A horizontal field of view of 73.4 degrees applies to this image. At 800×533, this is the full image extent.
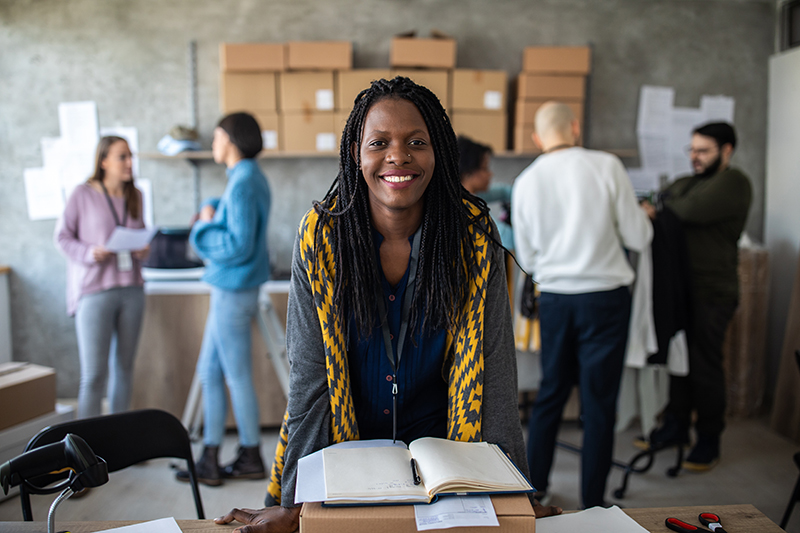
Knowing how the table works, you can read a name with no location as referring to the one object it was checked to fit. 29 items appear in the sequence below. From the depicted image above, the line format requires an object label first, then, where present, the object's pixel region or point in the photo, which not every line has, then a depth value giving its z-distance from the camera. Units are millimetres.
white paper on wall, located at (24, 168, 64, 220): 3582
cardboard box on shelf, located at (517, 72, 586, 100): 3430
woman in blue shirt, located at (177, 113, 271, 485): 2326
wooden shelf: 3426
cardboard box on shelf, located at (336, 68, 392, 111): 3355
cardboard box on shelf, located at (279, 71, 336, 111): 3346
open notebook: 776
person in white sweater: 2010
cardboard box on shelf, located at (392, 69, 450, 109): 3385
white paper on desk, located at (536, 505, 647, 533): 906
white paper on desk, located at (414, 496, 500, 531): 739
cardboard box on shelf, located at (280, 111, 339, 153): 3371
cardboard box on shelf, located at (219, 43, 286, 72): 3291
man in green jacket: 2602
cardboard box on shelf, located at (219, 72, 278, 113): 3330
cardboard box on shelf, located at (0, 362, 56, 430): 2234
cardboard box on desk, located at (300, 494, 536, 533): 742
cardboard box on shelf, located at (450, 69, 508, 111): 3396
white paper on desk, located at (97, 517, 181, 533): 918
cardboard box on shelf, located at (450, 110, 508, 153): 3432
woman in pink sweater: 2492
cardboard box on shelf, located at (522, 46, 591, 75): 3424
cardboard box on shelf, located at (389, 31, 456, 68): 3350
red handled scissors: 924
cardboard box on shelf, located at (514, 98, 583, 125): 3426
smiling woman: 1071
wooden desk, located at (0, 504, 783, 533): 930
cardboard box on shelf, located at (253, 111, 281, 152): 3359
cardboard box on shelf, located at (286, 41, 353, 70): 3312
